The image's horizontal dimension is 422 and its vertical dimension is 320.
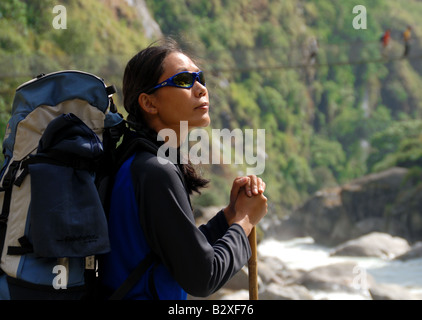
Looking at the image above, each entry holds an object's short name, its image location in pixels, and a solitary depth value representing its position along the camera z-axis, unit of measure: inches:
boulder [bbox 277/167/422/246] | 766.5
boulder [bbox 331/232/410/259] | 698.8
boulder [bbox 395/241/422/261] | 652.7
